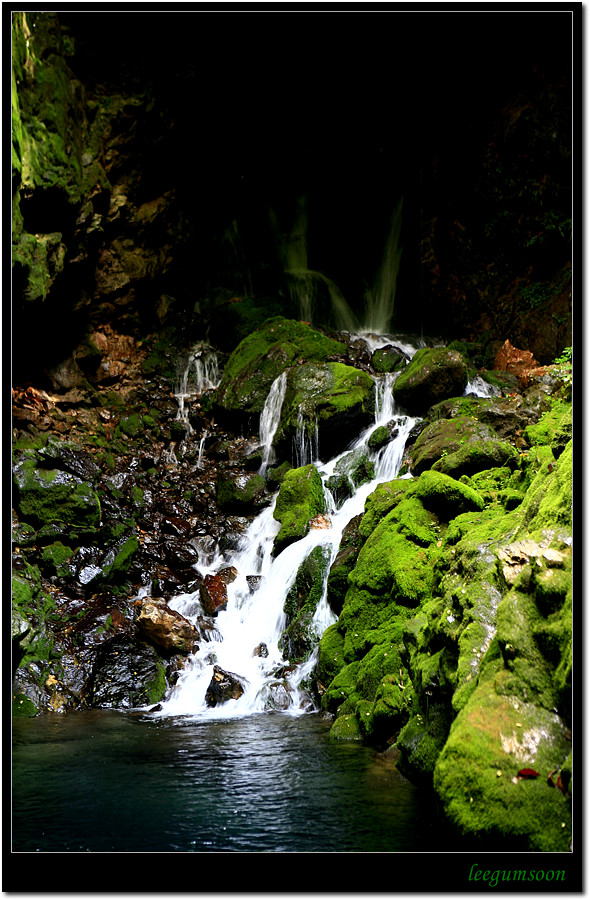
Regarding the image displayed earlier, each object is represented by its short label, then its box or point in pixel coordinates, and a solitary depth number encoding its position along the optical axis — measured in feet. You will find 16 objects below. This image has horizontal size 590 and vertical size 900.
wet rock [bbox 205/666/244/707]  24.43
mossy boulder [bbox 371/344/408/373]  49.85
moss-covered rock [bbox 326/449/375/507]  35.22
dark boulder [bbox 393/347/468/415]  39.01
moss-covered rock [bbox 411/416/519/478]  24.62
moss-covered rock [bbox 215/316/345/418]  46.21
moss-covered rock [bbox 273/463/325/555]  33.09
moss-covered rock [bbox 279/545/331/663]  25.85
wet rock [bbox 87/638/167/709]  26.05
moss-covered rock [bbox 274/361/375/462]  40.29
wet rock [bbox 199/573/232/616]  31.48
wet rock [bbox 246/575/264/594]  31.89
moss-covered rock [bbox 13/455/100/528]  32.73
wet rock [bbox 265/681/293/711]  23.41
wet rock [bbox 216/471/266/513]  40.14
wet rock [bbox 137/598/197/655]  28.14
